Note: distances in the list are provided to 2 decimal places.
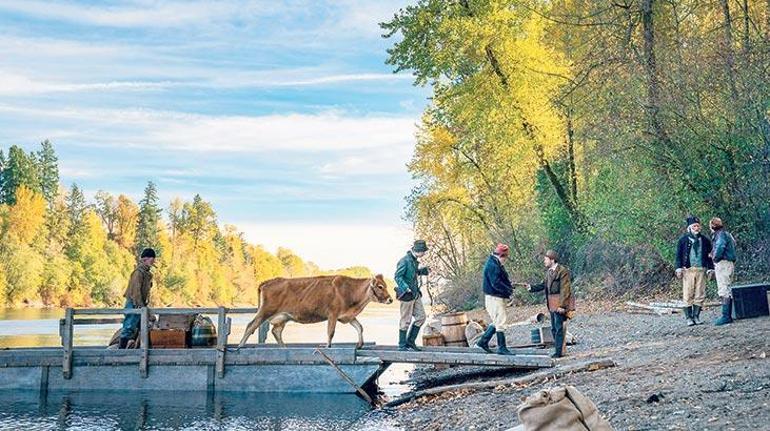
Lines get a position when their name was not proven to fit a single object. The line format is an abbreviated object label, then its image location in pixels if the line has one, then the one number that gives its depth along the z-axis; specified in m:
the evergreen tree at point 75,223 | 109.94
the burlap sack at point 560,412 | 4.80
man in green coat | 16.36
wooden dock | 17.97
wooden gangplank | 15.84
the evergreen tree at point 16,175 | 109.19
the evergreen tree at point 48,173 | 119.38
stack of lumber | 23.26
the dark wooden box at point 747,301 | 18.67
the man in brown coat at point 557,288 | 15.70
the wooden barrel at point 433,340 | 19.59
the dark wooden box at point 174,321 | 19.53
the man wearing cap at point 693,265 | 18.77
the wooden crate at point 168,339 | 19.39
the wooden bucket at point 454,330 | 19.70
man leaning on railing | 18.31
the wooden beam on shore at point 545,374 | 14.34
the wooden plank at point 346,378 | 17.34
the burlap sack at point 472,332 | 20.02
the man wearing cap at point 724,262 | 18.10
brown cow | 18.09
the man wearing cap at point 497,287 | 15.64
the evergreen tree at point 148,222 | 125.25
